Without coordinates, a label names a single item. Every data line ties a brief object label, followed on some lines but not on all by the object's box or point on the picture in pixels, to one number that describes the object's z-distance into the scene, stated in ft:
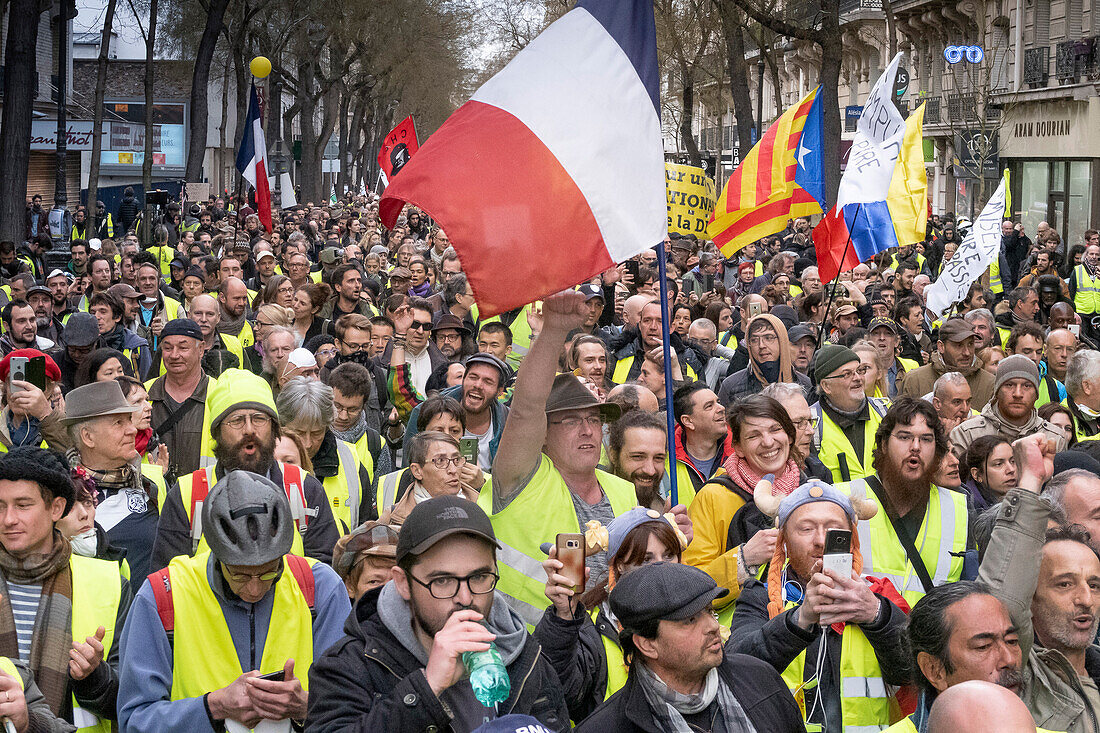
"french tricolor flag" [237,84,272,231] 61.52
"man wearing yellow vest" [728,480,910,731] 12.58
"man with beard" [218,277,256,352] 35.42
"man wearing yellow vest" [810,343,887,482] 22.82
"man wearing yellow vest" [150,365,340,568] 16.42
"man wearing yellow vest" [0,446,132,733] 12.96
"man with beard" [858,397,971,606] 15.99
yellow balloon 82.48
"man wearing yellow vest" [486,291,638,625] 14.43
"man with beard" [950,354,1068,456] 23.50
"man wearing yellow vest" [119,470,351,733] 12.57
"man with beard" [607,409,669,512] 17.99
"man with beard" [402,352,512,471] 23.24
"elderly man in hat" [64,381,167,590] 17.52
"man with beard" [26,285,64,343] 36.68
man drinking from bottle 10.68
